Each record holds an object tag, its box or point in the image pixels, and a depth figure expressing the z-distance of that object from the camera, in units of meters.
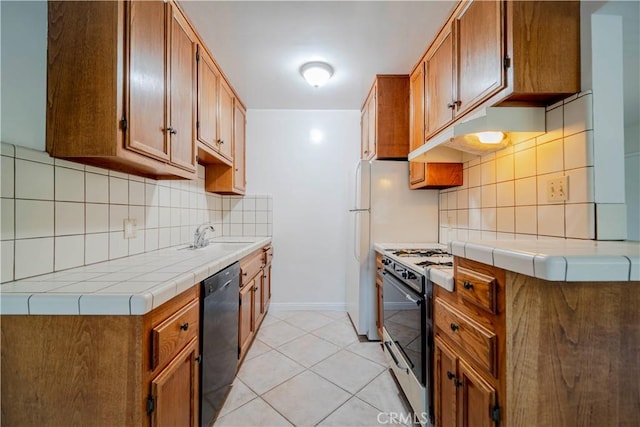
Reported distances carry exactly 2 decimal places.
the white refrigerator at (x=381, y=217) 2.42
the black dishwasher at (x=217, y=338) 1.27
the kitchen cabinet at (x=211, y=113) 1.89
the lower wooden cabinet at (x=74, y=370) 0.81
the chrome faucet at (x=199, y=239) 2.11
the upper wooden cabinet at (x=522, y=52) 1.14
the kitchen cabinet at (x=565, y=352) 0.77
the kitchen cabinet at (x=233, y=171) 2.59
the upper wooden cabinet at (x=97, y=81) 1.07
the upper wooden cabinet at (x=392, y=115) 2.38
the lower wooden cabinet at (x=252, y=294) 1.93
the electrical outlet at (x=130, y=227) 1.51
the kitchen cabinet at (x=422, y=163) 2.07
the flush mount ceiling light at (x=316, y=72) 2.15
